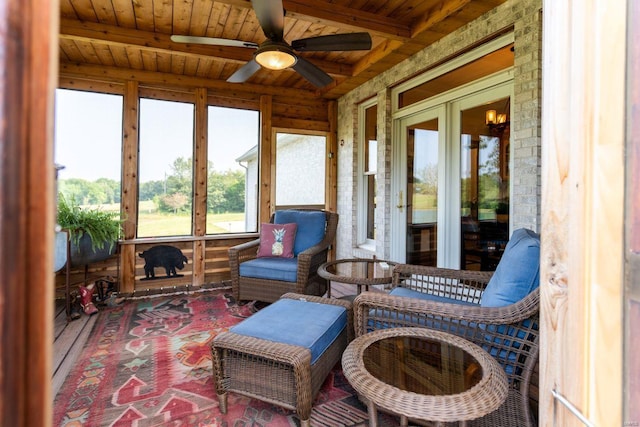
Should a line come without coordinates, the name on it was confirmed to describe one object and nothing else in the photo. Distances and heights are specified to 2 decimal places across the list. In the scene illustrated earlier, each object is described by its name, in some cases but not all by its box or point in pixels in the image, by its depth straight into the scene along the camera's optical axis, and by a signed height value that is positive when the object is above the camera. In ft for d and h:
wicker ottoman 5.15 -2.46
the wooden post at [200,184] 14.56 +1.22
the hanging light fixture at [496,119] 9.39 +2.85
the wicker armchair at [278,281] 10.34 -2.26
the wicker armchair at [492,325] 4.32 -1.72
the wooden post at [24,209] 1.03 +0.00
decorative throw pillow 11.87 -1.04
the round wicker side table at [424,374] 3.30 -1.90
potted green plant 10.99 -0.73
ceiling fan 7.69 +4.34
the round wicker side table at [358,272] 8.11 -1.69
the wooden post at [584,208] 1.93 +0.04
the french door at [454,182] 9.77 +1.10
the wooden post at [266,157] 15.80 +2.66
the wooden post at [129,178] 13.37 +1.34
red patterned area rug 5.57 -3.53
